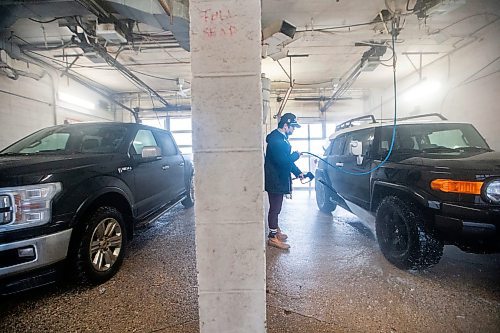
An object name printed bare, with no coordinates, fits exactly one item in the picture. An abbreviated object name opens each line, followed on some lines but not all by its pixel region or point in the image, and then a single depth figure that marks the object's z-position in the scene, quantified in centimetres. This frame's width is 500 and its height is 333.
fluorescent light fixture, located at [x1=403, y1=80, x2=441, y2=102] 694
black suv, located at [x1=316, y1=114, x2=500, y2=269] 215
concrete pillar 148
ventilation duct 355
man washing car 354
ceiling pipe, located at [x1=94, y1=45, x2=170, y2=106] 511
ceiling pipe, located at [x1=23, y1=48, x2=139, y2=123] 604
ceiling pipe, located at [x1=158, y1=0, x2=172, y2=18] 319
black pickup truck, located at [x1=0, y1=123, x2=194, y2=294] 196
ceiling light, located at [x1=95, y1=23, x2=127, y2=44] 421
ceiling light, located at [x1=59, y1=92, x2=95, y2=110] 750
